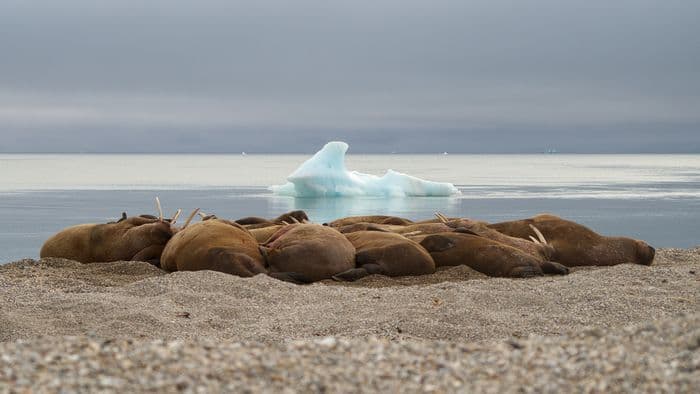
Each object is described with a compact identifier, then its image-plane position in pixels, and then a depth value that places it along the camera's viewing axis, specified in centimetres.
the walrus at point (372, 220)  1321
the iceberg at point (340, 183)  2684
